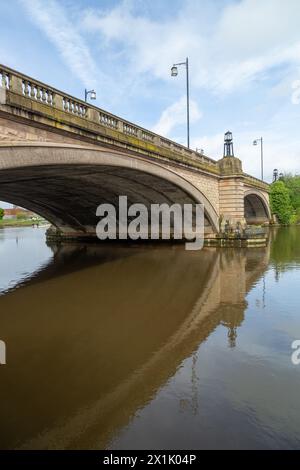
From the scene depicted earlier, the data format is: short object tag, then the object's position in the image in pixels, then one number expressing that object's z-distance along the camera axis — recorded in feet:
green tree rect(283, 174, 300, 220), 184.36
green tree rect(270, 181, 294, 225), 160.25
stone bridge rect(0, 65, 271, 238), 27.48
